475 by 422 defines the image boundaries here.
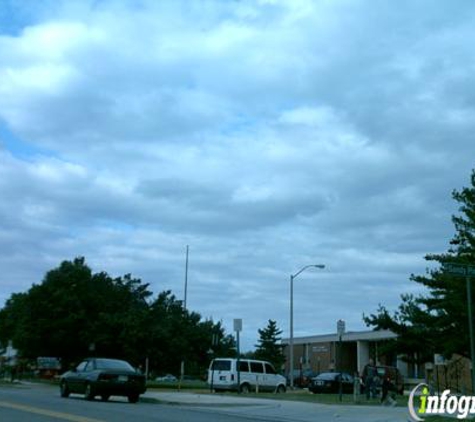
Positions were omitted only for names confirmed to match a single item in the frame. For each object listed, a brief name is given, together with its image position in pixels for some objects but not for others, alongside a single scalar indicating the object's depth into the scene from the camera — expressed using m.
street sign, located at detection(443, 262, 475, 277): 15.94
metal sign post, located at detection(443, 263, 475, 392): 15.94
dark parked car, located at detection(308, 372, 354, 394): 39.12
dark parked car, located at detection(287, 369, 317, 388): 57.91
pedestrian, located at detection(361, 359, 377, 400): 28.39
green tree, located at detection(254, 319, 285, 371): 106.44
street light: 47.66
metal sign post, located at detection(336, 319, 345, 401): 26.86
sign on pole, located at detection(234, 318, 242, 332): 29.44
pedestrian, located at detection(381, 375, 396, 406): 24.41
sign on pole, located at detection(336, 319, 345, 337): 26.86
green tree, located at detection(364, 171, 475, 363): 29.14
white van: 35.47
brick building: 78.31
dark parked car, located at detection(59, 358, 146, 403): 23.97
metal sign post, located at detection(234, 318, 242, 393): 29.44
